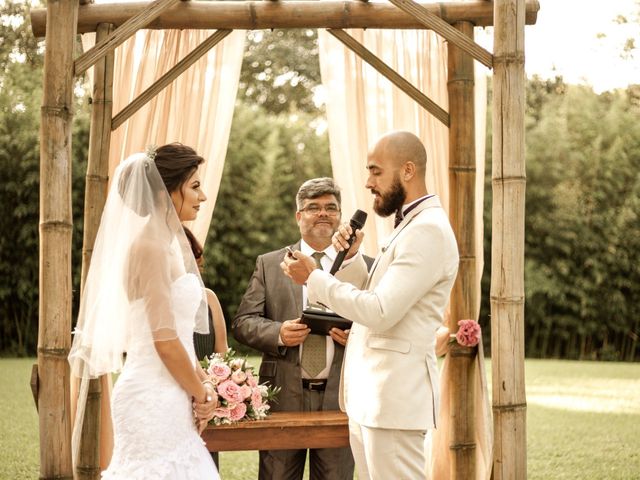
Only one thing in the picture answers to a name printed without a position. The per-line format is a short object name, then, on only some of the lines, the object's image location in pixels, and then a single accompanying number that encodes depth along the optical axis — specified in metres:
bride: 2.71
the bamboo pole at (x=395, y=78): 4.36
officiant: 3.87
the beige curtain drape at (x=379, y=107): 4.65
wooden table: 3.62
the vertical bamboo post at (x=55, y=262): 3.44
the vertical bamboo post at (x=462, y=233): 4.36
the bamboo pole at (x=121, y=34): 3.54
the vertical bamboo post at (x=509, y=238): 3.65
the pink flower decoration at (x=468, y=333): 4.24
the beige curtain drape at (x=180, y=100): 4.54
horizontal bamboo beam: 4.15
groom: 2.97
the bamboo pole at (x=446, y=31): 3.70
